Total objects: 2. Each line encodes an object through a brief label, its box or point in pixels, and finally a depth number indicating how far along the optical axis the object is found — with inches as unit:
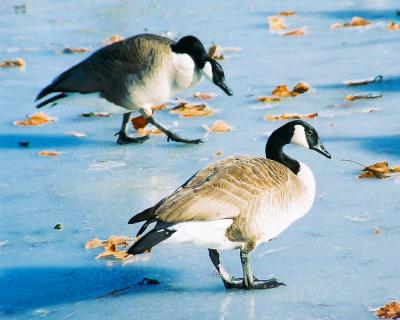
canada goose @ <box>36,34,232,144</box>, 631.2
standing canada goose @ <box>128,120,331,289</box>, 363.6
